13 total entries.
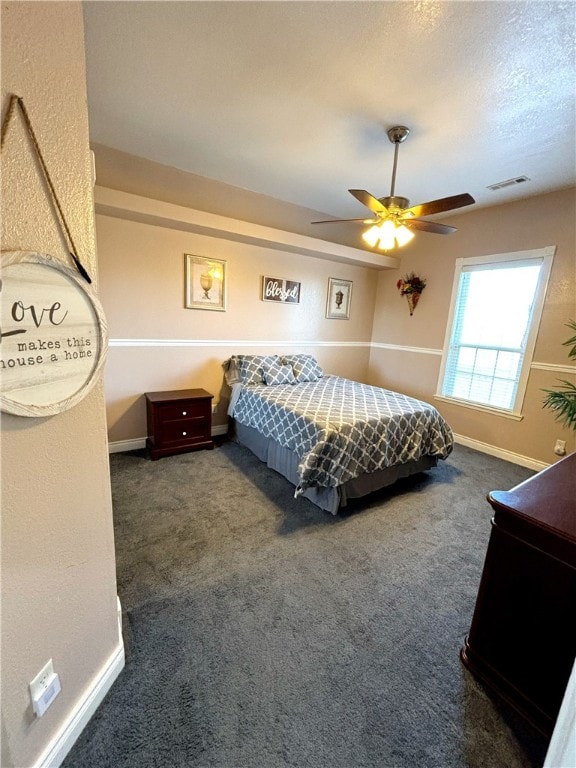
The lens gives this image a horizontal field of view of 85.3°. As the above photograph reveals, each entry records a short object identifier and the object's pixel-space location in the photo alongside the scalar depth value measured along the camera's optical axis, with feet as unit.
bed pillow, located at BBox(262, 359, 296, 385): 11.16
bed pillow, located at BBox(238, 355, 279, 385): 11.16
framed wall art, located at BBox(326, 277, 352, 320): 14.42
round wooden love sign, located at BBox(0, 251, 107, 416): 2.33
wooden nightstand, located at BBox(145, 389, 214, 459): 9.84
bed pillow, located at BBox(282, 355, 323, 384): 12.08
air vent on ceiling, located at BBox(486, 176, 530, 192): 9.01
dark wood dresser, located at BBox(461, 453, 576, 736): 3.40
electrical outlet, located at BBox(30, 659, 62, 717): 2.85
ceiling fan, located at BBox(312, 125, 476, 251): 6.77
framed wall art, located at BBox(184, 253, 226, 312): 10.71
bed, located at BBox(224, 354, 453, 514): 7.43
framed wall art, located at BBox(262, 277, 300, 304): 12.44
